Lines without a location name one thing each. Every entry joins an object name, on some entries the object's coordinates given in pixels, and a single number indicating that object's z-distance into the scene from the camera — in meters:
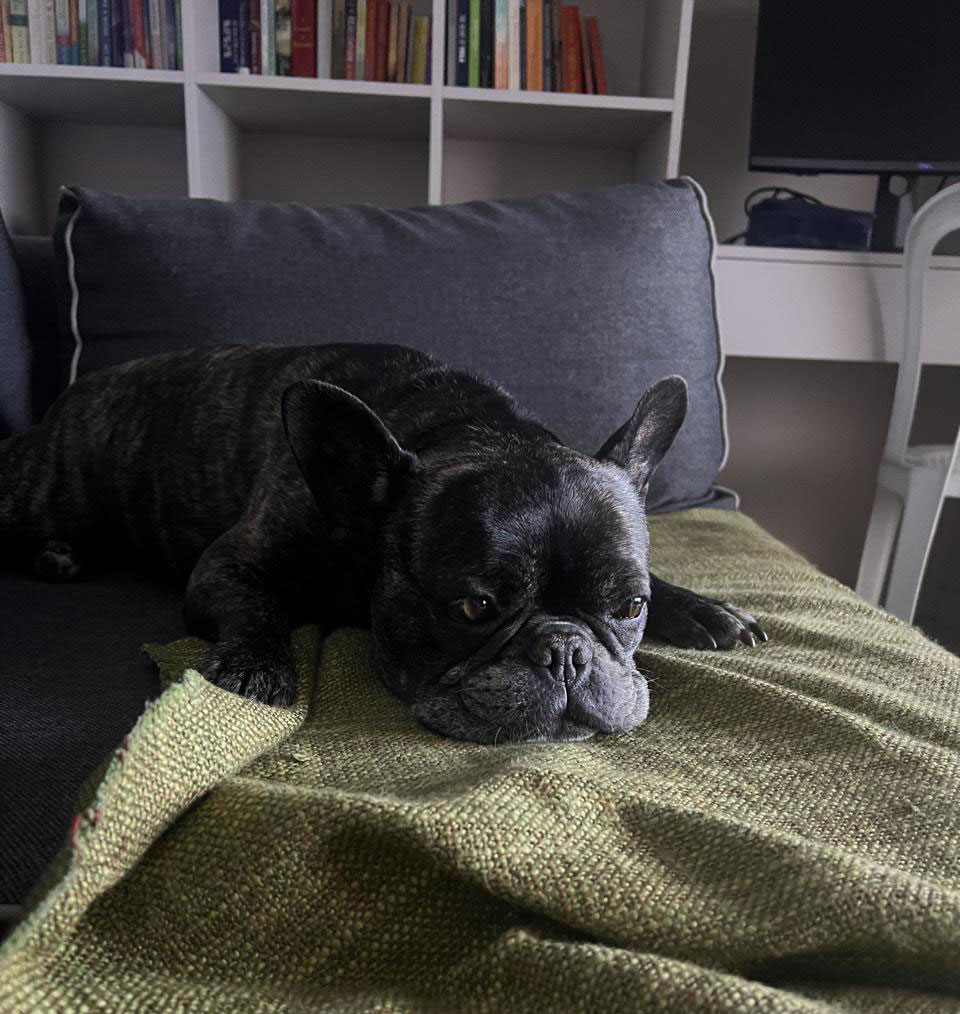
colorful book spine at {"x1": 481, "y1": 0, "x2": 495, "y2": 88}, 2.02
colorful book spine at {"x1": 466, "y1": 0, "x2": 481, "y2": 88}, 2.01
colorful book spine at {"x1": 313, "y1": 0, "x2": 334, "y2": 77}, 2.05
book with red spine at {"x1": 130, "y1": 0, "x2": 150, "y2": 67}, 1.99
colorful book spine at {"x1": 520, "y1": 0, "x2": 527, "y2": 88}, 2.06
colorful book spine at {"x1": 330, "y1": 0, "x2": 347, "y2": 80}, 2.07
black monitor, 1.99
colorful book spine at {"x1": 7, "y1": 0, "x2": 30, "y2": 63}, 1.99
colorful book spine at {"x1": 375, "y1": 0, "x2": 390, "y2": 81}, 2.06
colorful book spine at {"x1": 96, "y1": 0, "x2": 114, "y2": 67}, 1.99
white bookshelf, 1.99
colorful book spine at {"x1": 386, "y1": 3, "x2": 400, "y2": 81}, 2.08
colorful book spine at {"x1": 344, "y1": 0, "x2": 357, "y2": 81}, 2.06
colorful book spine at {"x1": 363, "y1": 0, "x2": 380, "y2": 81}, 2.06
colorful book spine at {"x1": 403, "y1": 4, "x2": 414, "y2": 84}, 2.09
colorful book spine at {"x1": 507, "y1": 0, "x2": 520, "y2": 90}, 2.04
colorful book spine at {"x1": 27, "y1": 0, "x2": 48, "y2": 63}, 1.98
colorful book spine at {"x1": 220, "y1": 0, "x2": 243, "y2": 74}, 2.02
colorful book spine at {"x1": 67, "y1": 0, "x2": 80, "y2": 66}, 2.00
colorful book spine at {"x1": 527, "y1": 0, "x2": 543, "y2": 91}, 2.06
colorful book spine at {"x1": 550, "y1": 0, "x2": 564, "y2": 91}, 2.12
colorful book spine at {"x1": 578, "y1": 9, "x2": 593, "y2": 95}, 2.13
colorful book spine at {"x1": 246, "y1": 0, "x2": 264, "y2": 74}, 2.03
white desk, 1.96
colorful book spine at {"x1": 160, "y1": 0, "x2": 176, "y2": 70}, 1.99
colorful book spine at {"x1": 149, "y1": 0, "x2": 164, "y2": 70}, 1.99
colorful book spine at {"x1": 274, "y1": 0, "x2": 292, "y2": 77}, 2.04
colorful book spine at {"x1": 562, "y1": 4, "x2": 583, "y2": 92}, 2.12
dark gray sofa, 1.42
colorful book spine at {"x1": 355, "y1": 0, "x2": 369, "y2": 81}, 2.05
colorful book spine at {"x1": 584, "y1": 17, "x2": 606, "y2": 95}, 2.13
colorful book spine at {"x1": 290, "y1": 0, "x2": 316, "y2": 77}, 2.04
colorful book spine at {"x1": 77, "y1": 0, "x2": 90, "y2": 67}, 2.00
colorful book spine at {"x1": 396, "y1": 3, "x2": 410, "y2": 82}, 2.08
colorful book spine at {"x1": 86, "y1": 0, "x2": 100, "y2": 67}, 2.00
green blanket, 0.47
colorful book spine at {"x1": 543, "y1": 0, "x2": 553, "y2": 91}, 2.11
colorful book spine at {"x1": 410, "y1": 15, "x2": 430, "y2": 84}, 2.09
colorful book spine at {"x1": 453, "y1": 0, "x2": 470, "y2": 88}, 2.01
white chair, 1.77
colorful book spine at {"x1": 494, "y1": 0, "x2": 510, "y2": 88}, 2.02
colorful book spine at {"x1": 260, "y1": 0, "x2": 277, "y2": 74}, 2.03
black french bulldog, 0.84
